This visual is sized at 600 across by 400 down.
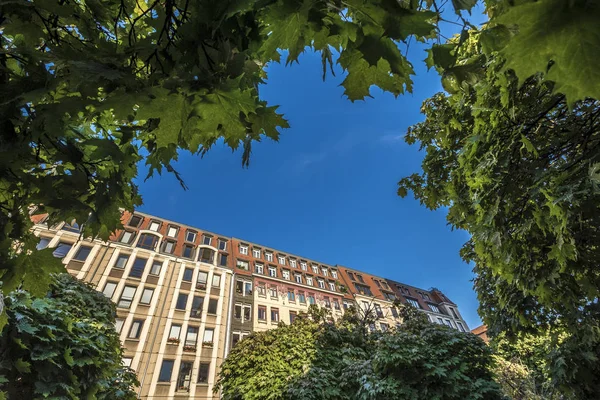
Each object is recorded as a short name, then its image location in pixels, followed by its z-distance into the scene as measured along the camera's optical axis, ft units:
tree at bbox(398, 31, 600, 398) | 9.87
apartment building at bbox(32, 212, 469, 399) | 67.87
